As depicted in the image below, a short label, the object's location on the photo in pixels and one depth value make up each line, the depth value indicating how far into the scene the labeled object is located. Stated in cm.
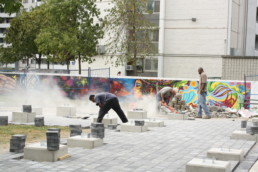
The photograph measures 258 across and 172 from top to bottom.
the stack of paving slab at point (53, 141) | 940
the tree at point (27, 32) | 4256
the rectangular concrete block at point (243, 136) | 1312
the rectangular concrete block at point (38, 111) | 1936
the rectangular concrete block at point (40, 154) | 939
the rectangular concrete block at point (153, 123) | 1608
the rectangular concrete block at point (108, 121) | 1577
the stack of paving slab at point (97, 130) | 1153
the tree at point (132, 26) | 3053
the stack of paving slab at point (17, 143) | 1025
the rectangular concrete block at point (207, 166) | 834
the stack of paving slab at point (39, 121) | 1552
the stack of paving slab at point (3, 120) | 1574
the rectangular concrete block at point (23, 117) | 1656
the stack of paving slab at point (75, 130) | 1255
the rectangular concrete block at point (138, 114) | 1881
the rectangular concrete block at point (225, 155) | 990
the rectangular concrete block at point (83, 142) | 1109
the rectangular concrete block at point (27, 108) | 1673
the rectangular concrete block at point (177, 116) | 1898
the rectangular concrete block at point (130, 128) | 1445
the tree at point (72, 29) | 2952
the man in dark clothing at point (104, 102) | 1481
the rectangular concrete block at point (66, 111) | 1939
